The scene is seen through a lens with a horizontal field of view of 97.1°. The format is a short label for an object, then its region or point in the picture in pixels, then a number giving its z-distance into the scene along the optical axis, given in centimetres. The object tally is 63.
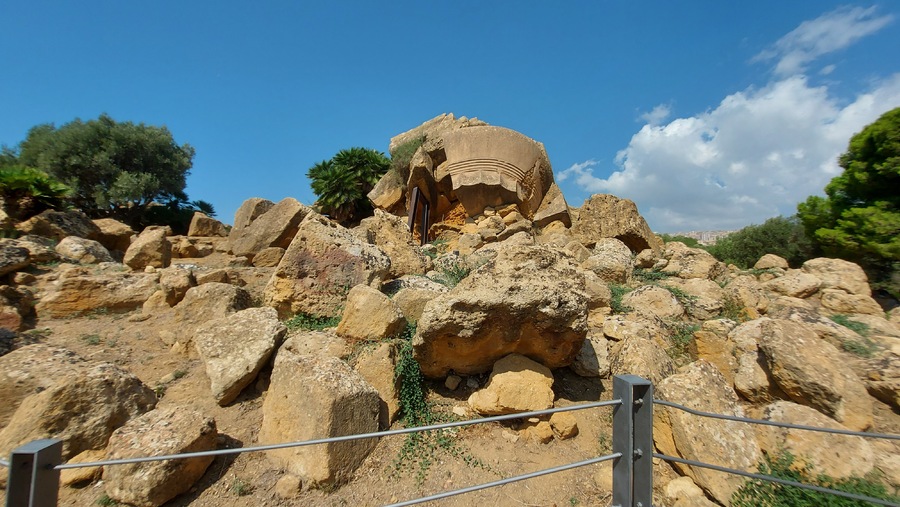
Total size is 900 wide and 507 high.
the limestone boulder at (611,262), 652
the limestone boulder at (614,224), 885
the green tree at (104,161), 1666
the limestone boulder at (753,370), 347
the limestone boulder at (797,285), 605
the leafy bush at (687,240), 1839
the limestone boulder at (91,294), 531
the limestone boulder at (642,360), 351
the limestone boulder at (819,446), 258
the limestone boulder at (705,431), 267
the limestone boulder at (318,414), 279
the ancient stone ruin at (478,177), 1068
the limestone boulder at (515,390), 331
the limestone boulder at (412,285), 518
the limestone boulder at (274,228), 860
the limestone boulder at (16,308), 471
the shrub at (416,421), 306
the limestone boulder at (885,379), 353
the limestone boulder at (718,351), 400
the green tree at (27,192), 867
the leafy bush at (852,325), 452
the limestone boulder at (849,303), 548
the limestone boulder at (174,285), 538
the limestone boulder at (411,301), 440
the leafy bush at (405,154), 1245
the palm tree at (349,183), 1486
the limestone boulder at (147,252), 759
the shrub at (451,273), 580
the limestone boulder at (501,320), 334
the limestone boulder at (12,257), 585
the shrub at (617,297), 494
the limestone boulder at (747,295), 538
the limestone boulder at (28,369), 322
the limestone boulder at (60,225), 809
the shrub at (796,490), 235
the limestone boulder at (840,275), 589
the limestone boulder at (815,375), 310
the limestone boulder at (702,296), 516
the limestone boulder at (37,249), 659
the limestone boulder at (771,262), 885
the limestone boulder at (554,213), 1062
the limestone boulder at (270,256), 852
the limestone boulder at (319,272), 458
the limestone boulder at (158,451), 252
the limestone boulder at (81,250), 730
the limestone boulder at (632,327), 400
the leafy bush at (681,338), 418
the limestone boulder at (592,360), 394
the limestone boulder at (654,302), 489
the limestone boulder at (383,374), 341
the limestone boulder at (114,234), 1006
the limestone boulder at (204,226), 1360
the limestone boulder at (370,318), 385
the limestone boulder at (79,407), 276
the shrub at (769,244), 1391
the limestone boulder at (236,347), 349
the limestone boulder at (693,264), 701
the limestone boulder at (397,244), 632
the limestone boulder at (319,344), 372
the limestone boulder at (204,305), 459
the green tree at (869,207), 960
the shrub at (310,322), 439
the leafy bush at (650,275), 701
